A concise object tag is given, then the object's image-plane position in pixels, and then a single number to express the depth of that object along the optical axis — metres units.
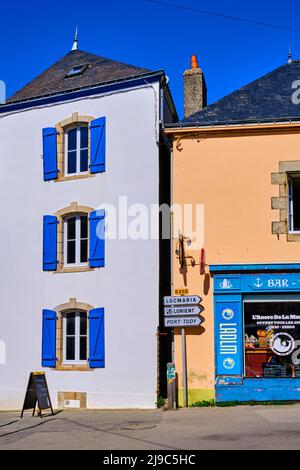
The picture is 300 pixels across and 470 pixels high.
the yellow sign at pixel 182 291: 14.70
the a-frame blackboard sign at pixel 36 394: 14.12
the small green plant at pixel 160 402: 14.60
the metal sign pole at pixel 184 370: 14.28
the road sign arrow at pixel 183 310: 14.35
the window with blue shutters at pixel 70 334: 15.59
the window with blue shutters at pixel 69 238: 16.16
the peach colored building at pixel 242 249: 14.27
